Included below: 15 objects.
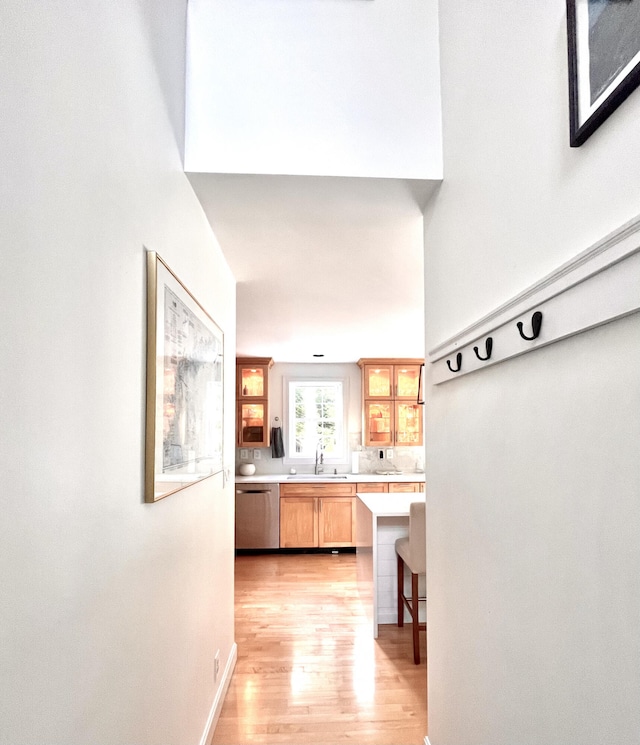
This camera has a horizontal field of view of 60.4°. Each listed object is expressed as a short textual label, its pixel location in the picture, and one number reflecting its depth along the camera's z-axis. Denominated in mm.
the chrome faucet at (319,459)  7031
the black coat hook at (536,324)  1121
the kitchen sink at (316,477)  6551
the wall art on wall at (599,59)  828
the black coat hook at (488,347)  1410
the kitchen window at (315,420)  7168
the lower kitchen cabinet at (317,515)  6426
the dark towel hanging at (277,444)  7004
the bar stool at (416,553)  3330
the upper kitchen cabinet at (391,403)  6773
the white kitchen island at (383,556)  3879
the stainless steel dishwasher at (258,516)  6375
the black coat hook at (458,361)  1702
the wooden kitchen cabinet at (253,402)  6816
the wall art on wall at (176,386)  1446
